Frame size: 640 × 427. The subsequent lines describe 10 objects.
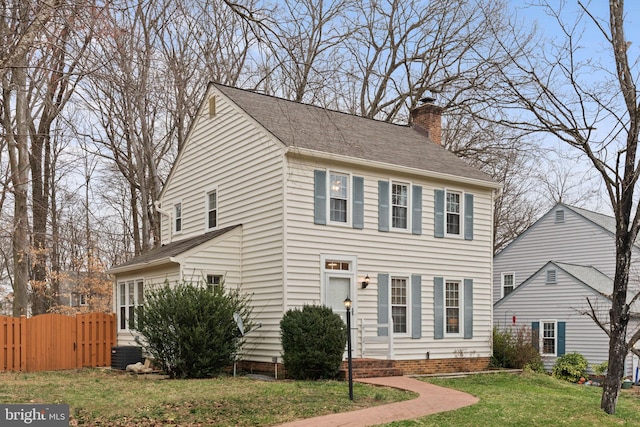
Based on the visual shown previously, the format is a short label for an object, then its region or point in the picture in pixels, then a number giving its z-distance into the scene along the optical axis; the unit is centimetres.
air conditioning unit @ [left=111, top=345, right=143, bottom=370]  1733
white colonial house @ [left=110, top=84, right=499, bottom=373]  1603
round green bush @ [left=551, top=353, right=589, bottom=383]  2228
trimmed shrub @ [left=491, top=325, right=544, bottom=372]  1939
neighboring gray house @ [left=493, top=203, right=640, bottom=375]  2405
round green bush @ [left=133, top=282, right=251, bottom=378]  1459
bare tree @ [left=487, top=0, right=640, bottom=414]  995
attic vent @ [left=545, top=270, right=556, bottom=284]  2516
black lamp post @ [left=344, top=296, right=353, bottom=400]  1138
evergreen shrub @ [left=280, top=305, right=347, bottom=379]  1440
